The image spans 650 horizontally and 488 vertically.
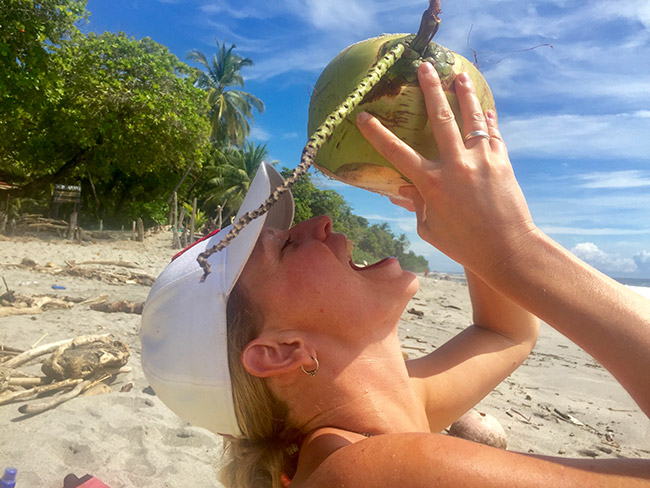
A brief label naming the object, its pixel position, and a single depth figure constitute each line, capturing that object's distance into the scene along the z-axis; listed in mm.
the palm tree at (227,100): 36781
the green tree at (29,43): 12648
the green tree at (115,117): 19609
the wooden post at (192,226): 18766
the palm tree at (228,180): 34834
